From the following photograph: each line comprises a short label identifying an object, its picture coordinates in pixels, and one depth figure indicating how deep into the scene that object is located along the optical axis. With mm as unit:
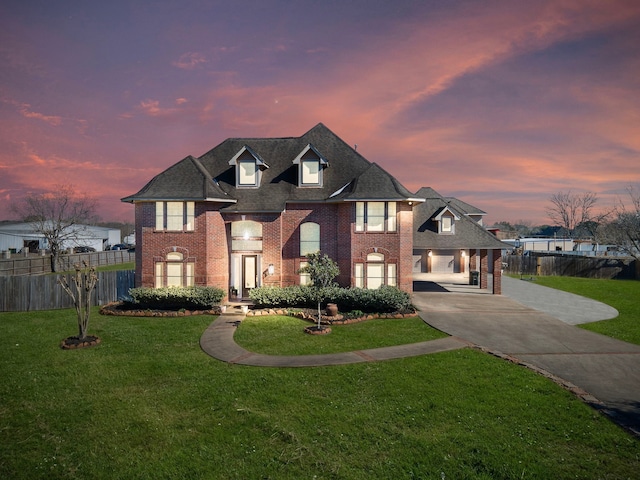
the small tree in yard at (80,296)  13523
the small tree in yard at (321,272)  16609
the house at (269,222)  20500
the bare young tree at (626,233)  40500
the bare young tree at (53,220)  39212
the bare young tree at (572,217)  76875
